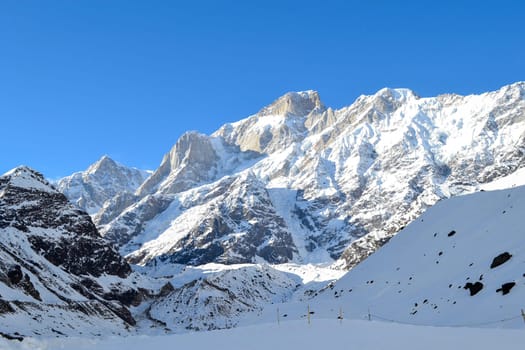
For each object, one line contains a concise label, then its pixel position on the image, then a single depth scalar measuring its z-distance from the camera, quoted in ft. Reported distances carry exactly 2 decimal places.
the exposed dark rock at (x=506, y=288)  137.08
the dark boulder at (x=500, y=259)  165.27
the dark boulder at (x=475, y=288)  155.74
